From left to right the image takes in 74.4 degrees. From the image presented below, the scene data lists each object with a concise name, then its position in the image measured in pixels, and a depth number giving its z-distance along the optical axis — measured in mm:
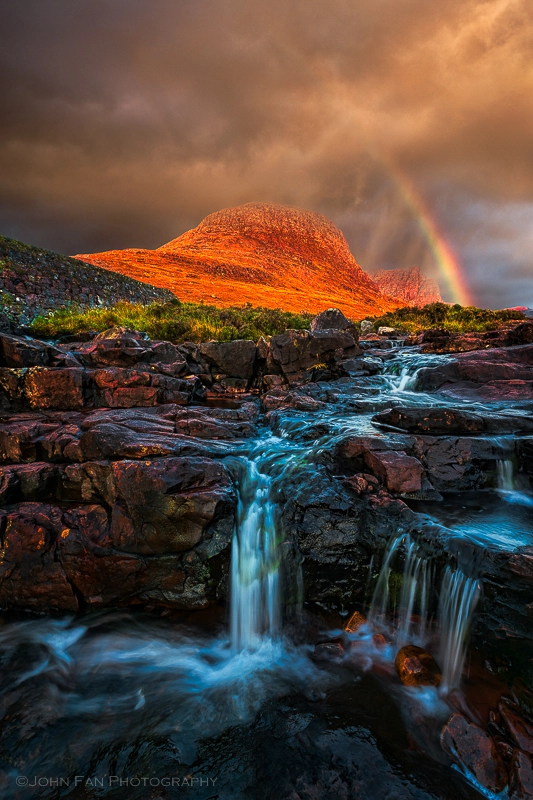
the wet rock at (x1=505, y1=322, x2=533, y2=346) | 13734
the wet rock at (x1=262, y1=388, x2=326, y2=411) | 10658
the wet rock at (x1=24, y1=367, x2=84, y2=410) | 8617
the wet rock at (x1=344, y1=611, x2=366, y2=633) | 5111
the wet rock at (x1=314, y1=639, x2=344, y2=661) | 4766
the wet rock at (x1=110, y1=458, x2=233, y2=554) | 5688
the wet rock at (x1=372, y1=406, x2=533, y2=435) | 7840
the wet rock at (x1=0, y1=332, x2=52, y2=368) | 9305
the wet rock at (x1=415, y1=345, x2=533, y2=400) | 10586
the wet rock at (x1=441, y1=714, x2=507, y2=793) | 3230
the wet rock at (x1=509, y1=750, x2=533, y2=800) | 3057
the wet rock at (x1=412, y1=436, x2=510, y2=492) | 6797
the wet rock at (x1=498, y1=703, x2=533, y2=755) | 3363
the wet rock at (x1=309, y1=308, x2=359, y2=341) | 18297
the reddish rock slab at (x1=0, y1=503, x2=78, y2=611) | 5488
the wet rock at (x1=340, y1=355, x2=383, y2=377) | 13992
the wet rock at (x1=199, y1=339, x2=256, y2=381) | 12703
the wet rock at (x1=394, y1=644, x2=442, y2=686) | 4270
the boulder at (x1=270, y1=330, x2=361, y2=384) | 13180
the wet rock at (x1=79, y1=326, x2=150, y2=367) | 10844
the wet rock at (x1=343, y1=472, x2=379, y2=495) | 6164
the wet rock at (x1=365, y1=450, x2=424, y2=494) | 6395
